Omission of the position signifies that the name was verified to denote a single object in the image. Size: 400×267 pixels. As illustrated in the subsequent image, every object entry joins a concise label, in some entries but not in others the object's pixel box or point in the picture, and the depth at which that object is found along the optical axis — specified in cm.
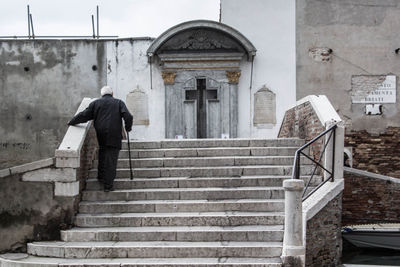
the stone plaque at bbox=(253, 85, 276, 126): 1295
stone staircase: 580
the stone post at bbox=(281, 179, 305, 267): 538
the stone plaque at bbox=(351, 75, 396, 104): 1295
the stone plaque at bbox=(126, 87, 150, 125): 1302
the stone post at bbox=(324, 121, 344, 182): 666
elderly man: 695
